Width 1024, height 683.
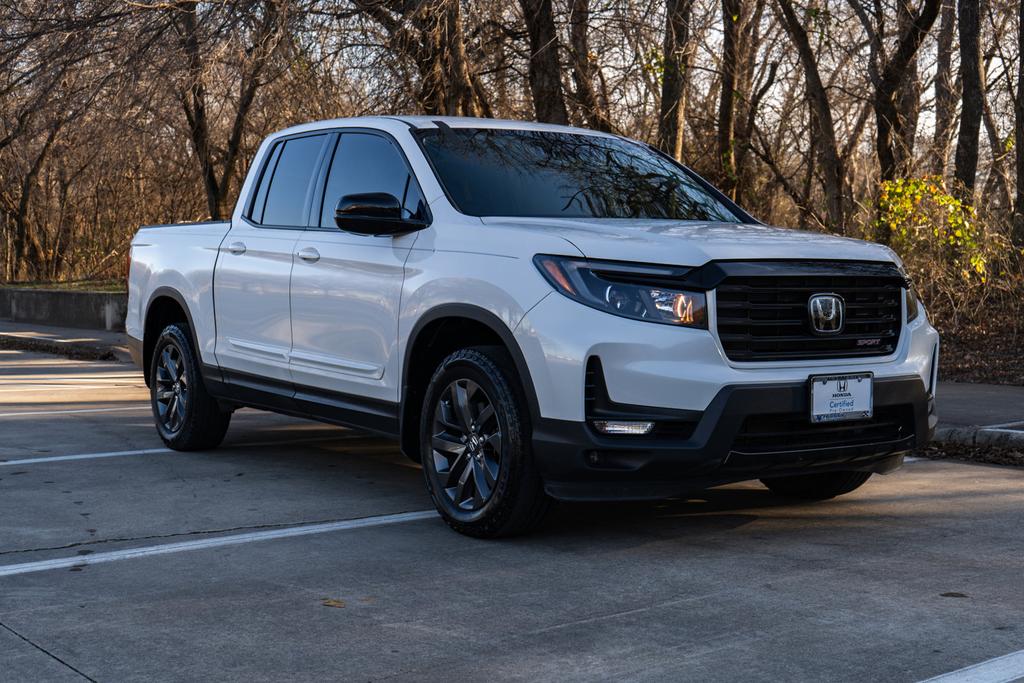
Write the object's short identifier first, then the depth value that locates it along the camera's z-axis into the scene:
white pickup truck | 5.40
